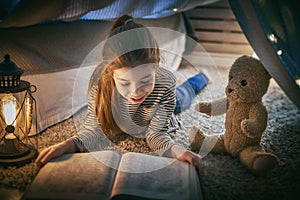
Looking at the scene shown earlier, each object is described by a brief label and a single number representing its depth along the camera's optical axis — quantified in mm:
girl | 1093
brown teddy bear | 1119
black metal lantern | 1037
